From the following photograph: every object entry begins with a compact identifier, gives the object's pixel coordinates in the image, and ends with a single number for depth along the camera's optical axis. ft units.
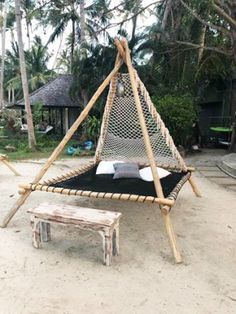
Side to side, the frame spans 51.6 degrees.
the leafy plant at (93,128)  27.59
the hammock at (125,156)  8.81
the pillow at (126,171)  11.32
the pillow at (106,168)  12.40
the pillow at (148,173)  11.24
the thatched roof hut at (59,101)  38.40
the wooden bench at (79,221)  7.08
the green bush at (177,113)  23.04
